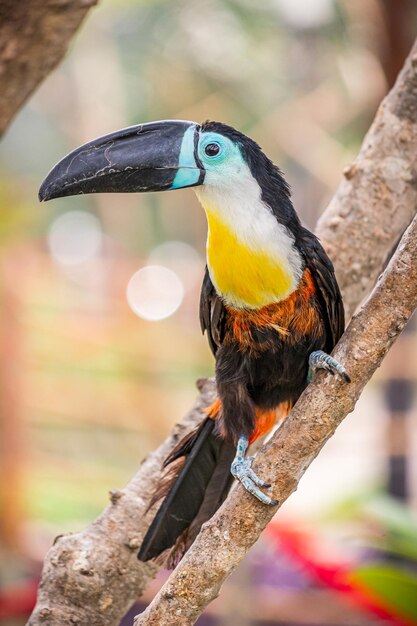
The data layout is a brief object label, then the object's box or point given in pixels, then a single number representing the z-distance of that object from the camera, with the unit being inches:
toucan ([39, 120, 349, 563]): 156.1
